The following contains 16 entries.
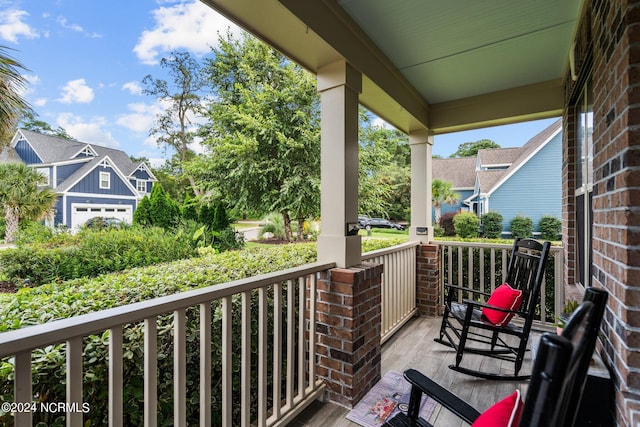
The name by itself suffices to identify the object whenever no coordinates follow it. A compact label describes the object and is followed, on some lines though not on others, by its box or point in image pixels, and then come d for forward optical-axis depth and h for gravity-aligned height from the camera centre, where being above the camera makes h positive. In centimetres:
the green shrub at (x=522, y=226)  757 -34
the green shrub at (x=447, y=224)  934 -37
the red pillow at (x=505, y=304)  246 -77
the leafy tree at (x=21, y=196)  374 +23
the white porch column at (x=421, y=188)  375 +33
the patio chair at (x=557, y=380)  48 -30
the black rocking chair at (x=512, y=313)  236 -90
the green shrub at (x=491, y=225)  796 -33
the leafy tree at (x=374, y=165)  841 +145
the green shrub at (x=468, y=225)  823 -34
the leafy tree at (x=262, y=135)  746 +203
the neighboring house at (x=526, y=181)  784 +96
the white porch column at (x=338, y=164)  209 +36
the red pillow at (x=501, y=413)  79 -56
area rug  184 -129
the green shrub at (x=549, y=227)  724 -36
